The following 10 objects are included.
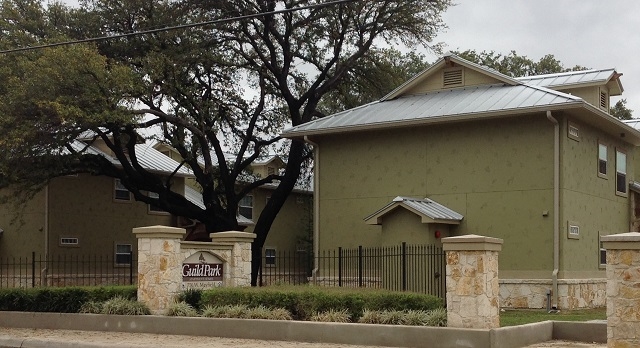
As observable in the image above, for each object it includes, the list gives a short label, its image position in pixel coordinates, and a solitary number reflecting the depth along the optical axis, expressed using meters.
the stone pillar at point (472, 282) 15.34
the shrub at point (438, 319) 16.00
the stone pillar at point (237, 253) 21.30
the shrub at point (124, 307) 19.17
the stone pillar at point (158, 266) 19.27
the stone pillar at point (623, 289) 13.13
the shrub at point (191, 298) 19.55
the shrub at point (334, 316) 17.13
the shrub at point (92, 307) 19.78
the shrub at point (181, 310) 18.81
